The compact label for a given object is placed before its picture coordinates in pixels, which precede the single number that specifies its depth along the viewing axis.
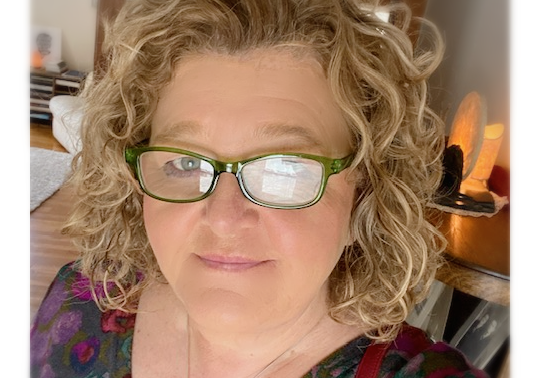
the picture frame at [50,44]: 1.59
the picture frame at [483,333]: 0.70
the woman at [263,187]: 0.38
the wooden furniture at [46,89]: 1.32
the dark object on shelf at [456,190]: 0.72
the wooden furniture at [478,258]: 0.65
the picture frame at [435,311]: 0.76
